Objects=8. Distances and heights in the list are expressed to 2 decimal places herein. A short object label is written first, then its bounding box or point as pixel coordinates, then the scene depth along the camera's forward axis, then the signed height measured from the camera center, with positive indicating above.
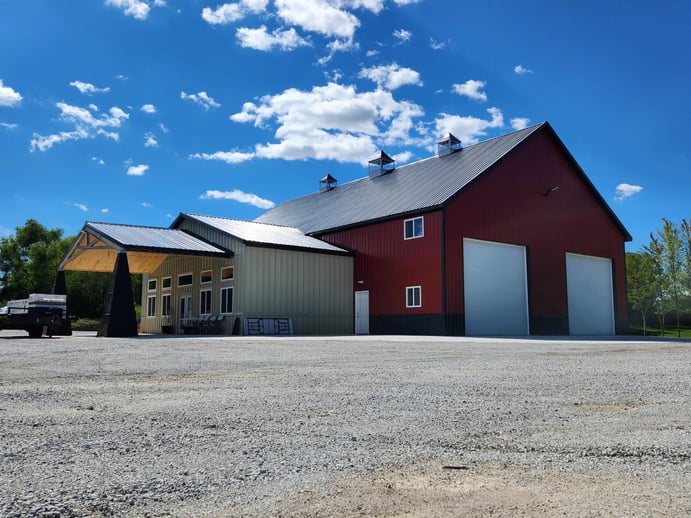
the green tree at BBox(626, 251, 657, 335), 43.44 +1.79
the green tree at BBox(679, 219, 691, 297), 40.53 +3.80
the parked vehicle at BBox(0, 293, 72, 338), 21.97 -0.07
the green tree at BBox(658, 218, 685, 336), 40.97 +2.95
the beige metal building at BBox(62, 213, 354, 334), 25.56 +1.85
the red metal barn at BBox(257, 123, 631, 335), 25.09 +3.02
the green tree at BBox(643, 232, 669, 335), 41.84 +2.47
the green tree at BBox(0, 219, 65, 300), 56.16 +5.36
